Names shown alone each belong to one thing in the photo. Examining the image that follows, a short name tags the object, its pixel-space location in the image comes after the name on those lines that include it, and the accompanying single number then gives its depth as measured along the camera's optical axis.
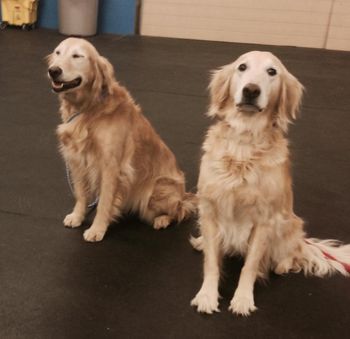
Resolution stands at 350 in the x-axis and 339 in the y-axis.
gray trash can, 7.33
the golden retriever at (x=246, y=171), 1.86
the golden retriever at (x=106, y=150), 2.27
